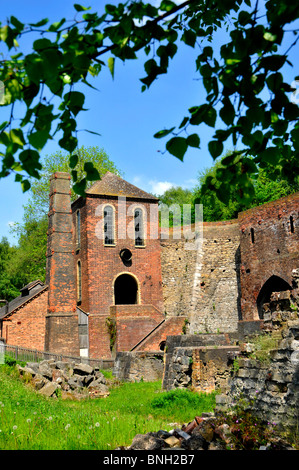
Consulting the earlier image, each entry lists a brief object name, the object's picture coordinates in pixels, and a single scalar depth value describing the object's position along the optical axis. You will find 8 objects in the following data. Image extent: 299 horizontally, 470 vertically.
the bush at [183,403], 11.42
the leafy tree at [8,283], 43.75
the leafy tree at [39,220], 37.40
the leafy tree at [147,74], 3.40
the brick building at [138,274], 25.00
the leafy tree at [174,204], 43.69
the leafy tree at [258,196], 35.66
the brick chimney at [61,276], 25.02
